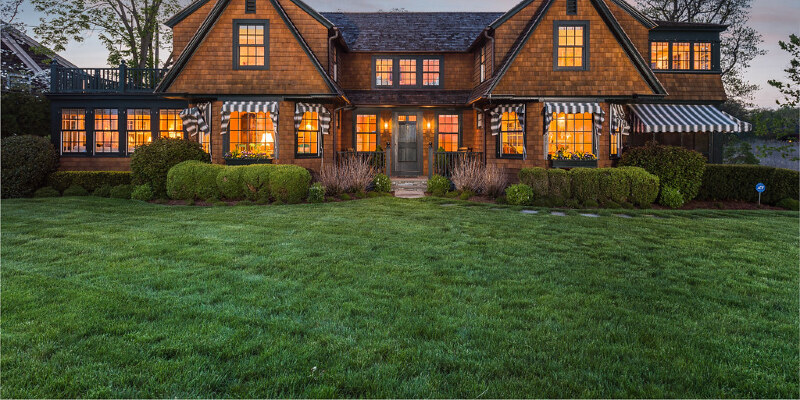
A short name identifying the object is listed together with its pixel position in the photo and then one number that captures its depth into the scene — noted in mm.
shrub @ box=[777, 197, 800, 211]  13539
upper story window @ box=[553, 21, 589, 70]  16531
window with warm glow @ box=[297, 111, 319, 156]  17531
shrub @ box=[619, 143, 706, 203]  14016
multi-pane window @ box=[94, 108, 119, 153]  19188
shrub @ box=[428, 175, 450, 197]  14992
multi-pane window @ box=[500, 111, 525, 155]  17106
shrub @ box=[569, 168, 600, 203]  13273
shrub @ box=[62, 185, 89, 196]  16328
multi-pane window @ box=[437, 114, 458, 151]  20125
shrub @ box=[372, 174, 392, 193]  15164
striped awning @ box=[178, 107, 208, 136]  17219
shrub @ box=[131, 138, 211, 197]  14719
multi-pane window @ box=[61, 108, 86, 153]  19016
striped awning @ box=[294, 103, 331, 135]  16844
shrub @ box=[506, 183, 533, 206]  13320
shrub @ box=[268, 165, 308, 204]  13555
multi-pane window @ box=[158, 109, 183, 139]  19281
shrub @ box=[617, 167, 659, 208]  13291
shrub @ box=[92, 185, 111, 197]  16359
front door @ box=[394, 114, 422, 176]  20109
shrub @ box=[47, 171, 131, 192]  16906
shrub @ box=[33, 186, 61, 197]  16016
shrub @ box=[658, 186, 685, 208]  13600
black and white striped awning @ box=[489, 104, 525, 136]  16609
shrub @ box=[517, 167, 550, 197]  13562
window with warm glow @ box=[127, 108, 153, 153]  19250
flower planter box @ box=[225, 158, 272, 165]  16641
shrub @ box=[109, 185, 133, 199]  15641
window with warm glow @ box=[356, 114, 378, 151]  20234
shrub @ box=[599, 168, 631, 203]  13234
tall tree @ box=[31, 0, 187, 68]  24297
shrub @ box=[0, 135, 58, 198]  15430
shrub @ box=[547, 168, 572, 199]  13352
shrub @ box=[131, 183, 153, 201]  14500
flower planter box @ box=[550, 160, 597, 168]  16344
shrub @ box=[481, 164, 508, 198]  14117
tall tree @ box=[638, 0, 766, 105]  27078
